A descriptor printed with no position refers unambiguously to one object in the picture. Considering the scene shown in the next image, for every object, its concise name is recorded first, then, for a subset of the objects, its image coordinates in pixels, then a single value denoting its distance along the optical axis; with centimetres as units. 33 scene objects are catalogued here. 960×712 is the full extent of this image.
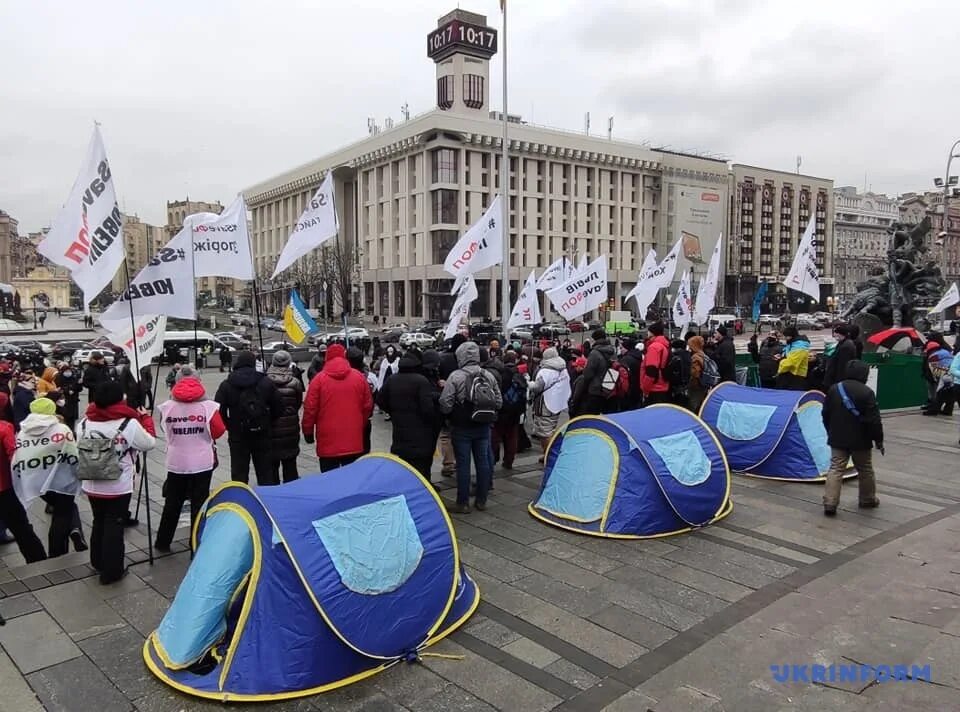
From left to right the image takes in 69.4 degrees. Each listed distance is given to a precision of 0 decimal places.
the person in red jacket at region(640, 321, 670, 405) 986
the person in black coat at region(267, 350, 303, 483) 693
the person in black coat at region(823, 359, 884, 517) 714
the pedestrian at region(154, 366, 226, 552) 611
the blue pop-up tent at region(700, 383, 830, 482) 873
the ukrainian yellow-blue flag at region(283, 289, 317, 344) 1145
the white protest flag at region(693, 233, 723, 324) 1766
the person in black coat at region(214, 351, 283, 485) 650
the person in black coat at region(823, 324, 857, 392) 1003
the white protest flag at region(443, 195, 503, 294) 1466
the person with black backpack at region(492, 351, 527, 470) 884
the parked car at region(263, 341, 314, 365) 3142
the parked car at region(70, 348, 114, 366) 2332
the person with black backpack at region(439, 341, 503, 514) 714
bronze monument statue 2166
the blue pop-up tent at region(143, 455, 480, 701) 402
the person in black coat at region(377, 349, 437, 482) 698
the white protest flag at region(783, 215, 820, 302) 1645
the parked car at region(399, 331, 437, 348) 3735
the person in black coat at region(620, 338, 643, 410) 1043
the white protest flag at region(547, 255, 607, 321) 1541
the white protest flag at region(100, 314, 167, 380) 795
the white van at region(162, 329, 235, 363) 3234
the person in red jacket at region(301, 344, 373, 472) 695
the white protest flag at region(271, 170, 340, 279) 1084
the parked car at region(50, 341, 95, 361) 2859
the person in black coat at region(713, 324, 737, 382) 1213
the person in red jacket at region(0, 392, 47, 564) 595
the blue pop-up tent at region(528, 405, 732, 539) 662
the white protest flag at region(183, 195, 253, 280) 890
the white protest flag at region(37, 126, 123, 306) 689
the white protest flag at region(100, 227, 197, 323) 732
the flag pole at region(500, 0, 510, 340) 2362
